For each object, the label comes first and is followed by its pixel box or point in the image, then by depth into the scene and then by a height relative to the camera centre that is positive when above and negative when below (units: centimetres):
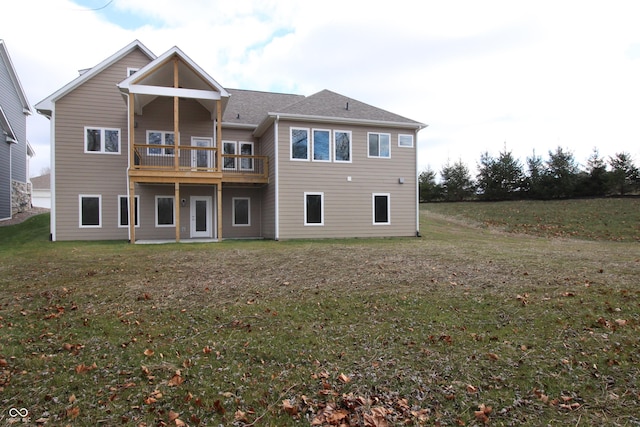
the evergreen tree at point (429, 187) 3212 +226
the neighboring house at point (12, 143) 1952 +418
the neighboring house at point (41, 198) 3247 +184
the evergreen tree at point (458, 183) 3080 +247
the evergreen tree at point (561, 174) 2612 +257
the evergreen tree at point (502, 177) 2848 +265
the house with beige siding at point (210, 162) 1502 +229
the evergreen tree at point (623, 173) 2408 +237
